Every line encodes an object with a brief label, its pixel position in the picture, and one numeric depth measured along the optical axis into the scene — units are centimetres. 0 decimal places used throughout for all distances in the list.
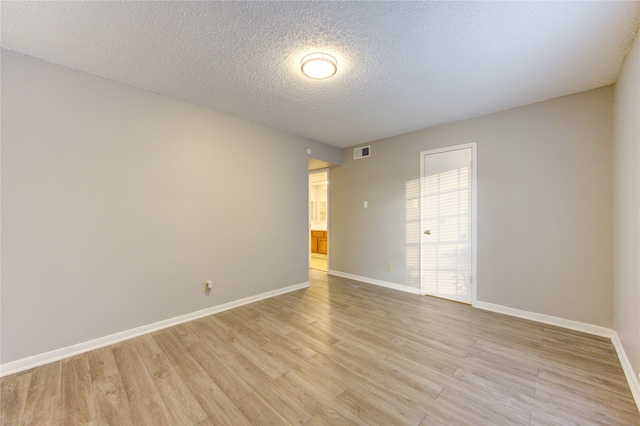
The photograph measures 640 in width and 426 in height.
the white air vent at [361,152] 454
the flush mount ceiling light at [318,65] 200
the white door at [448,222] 336
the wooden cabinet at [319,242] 725
